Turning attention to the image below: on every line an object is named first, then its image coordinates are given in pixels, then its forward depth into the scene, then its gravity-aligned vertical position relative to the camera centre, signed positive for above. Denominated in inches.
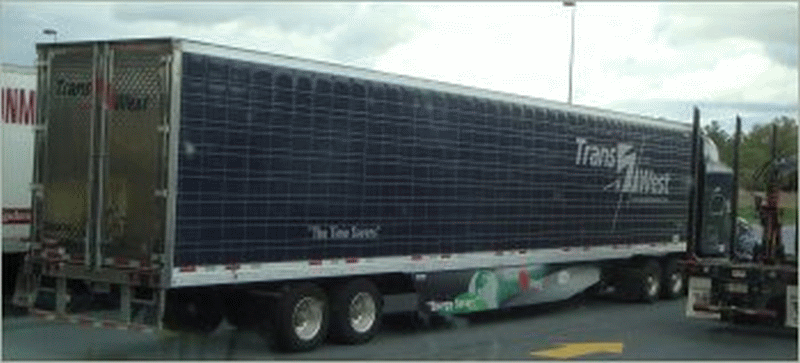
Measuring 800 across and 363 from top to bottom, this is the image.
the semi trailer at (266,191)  422.3 +7.0
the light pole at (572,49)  1329.7 +201.2
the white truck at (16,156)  525.7 +21.3
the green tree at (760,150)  580.1 +39.3
